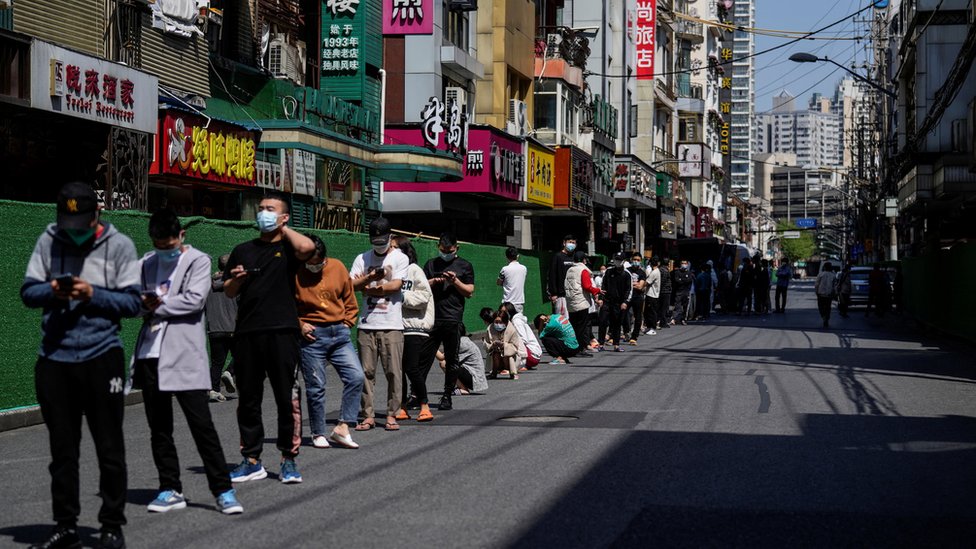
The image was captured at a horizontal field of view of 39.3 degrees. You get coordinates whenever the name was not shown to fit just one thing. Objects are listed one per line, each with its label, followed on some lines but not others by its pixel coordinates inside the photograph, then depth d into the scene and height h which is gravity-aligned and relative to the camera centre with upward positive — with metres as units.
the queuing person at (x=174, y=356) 7.82 -0.53
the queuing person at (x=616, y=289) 24.42 -0.44
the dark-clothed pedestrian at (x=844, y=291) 45.88 -0.90
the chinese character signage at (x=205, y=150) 21.00 +1.86
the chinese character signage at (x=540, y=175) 41.69 +2.80
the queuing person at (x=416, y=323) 12.56 -0.55
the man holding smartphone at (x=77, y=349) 6.76 -0.43
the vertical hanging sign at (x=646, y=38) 64.44 +10.74
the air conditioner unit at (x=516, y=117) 42.22 +4.57
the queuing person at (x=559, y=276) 22.70 -0.20
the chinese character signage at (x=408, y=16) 32.78 +5.97
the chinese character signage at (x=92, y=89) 17.71 +2.41
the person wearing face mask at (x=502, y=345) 18.58 -1.10
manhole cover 13.05 -1.49
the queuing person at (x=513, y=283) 20.41 -0.28
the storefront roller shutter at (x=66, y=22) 18.77 +3.45
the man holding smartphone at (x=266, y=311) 8.80 -0.31
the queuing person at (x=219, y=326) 15.02 -0.68
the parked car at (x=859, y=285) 53.06 -0.79
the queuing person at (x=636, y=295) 27.69 -0.63
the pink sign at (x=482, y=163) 34.69 +2.77
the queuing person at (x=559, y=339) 21.75 -1.20
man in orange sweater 10.27 -0.42
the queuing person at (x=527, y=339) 19.94 -1.12
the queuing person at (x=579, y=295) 22.42 -0.50
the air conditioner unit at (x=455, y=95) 36.97 +4.60
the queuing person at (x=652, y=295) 31.30 -0.70
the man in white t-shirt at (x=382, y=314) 11.96 -0.44
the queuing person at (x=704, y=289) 40.97 -0.73
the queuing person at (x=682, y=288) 37.50 -0.66
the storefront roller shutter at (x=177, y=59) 22.23 +3.44
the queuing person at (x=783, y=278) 45.97 -0.45
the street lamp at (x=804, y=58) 41.38 +6.29
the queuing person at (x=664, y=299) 33.68 -0.88
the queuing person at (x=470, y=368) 15.88 -1.22
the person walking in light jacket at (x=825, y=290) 36.72 -0.68
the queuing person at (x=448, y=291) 13.64 -0.27
